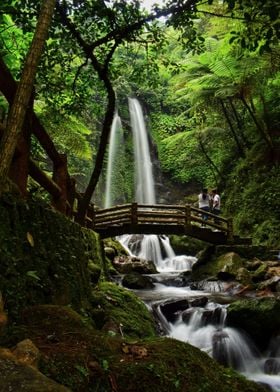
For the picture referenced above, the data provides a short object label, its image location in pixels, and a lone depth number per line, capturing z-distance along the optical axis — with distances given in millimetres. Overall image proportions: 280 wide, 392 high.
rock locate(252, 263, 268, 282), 11547
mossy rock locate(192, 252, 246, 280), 12305
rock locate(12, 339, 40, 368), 2158
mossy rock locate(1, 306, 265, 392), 2336
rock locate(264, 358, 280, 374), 6404
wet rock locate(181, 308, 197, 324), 8320
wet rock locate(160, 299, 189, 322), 8602
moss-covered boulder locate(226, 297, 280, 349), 6961
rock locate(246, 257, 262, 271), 12469
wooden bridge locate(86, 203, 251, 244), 14555
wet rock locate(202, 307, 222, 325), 8117
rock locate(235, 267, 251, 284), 11445
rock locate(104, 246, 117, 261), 15523
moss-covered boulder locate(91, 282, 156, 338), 4645
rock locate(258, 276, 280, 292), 10305
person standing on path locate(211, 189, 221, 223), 15544
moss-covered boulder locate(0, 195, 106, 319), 3217
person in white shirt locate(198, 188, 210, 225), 15320
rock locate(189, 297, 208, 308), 9156
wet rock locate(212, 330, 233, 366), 6867
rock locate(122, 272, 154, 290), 11902
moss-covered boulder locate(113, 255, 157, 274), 14523
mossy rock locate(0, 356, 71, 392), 1711
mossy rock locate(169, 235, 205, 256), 18766
